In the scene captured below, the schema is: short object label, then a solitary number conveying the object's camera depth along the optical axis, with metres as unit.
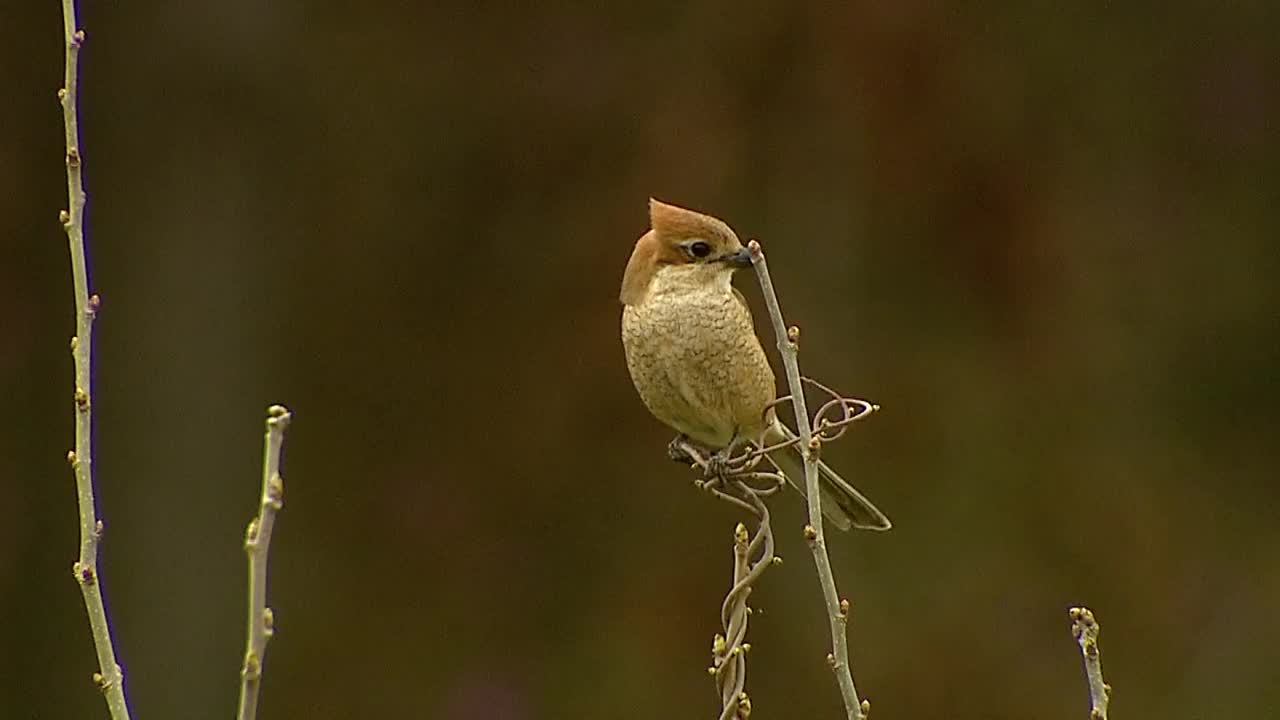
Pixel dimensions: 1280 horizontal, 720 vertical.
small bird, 7.99
